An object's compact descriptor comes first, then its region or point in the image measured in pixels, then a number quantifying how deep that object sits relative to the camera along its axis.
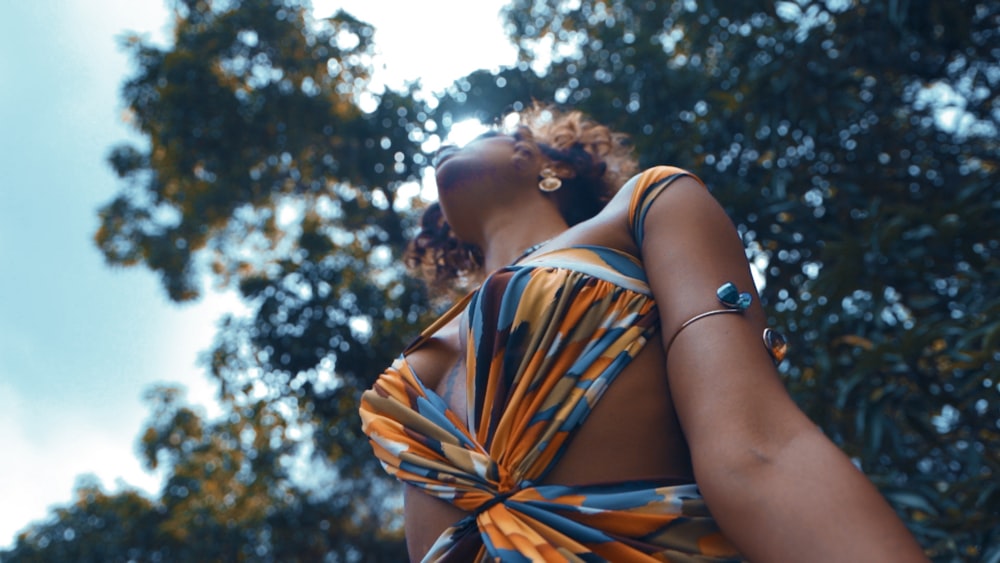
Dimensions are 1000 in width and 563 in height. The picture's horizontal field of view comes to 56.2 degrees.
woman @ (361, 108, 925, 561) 0.93
